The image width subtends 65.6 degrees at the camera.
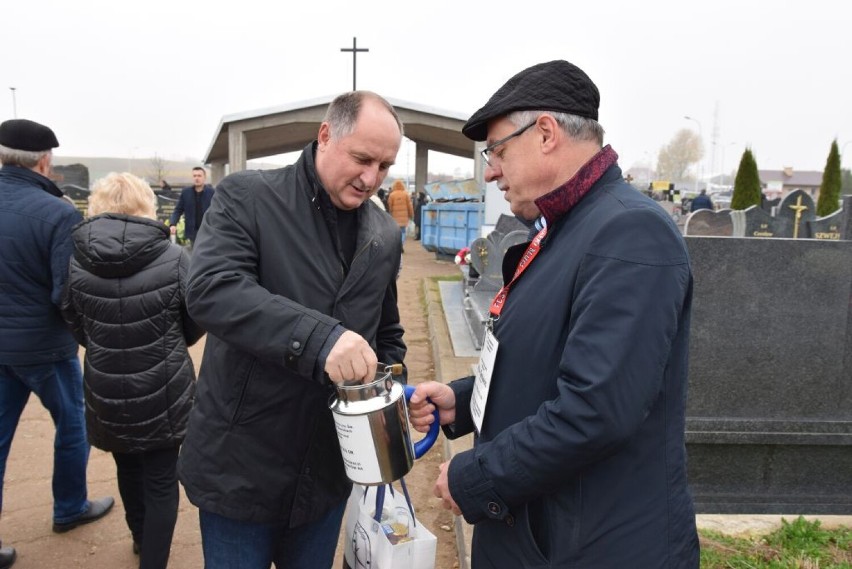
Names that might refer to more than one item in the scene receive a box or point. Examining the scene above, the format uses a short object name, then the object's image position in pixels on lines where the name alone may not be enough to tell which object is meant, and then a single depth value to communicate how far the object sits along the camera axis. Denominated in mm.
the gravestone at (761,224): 13234
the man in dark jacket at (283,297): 1789
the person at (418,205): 22406
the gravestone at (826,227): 12219
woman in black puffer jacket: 2631
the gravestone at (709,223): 11039
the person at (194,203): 9875
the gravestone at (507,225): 8792
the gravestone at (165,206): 18125
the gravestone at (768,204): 21438
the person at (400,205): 16094
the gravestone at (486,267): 7348
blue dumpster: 14633
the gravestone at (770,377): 3700
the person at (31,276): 3043
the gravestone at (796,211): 13219
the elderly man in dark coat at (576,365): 1285
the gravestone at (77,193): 19711
